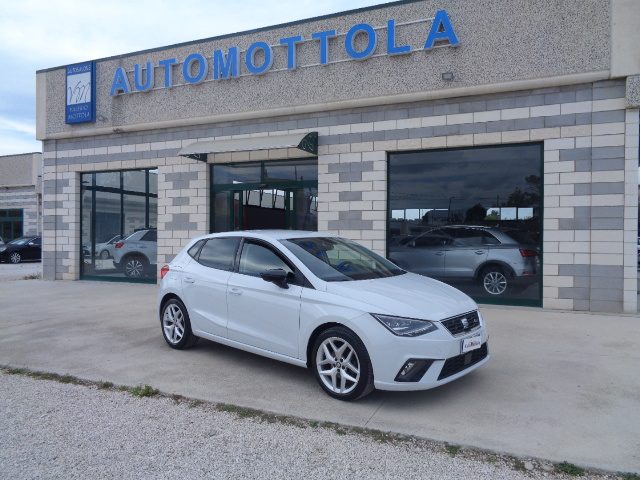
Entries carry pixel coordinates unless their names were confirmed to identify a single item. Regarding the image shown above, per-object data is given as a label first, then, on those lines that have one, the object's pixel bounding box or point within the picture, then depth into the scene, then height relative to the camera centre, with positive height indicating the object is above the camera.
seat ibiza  4.30 -0.77
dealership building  8.76 +1.88
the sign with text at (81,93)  13.52 +3.70
